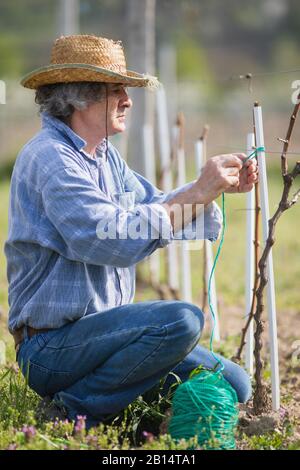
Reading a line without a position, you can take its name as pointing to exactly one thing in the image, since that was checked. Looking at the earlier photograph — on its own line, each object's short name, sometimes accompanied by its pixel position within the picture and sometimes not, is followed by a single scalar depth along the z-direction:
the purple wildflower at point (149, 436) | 6.23
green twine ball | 6.51
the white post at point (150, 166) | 13.96
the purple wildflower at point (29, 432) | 6.25
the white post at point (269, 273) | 7.10
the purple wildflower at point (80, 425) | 6.36
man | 6.59
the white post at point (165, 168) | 12.49
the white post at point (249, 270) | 8.27
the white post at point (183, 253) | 10.89
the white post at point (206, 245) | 9.85
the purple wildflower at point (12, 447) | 6.20
